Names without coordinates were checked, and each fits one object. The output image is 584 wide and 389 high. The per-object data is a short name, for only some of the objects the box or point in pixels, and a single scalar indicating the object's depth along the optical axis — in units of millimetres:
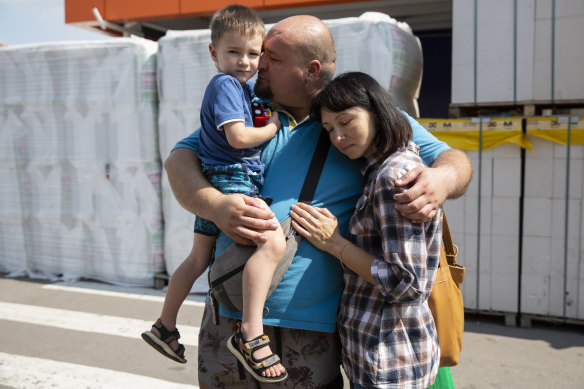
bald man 1847
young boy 1779
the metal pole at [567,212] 4688
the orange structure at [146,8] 8844
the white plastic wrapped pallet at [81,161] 6039
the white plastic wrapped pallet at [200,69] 4922
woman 1642
